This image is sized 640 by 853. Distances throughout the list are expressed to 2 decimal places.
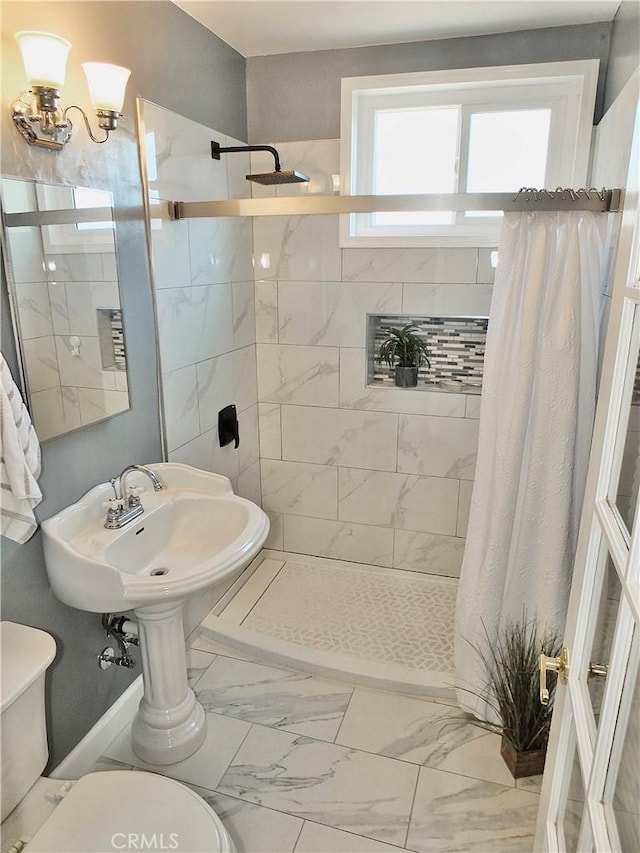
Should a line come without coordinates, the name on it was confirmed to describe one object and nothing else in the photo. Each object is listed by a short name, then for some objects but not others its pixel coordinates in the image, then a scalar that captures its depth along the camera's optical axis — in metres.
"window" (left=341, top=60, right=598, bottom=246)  2.44
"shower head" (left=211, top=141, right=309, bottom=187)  2.26
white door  0.85
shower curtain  1.83
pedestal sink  1.63
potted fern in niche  2.88
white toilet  1.27
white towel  1.47
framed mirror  1.58
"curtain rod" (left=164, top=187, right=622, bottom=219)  1.77
